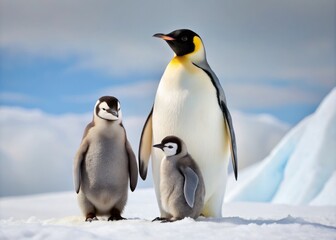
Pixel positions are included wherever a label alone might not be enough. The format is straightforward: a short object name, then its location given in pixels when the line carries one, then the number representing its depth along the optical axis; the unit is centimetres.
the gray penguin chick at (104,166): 661
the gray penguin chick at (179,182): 619
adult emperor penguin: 676
